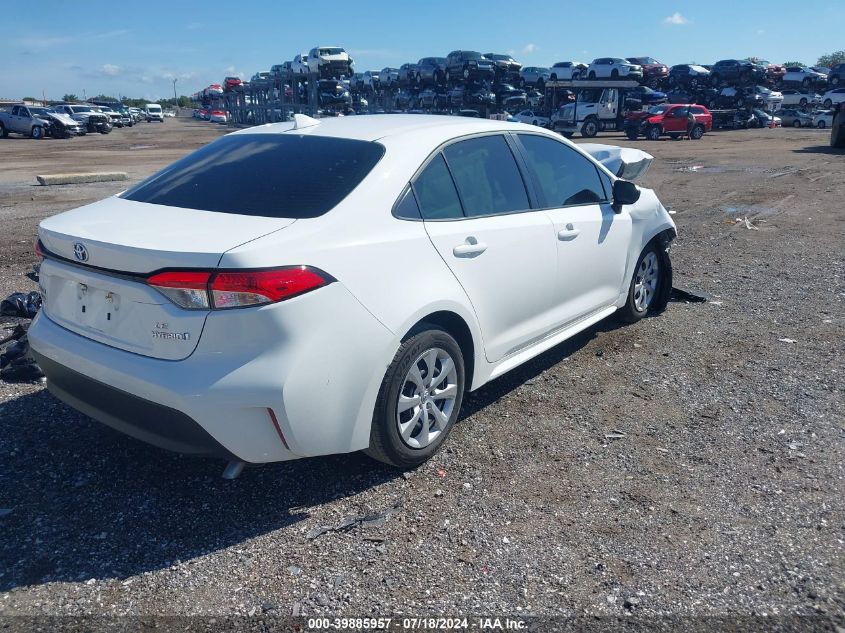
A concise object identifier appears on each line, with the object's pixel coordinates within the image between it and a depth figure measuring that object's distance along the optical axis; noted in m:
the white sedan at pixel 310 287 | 2.83
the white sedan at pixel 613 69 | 41.78
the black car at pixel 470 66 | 43.91
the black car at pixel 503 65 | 44.94
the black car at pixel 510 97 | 43.38
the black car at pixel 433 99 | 45.66
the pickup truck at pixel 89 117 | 45.16
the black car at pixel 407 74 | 48.72
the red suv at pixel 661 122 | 34.03
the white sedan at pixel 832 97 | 46.31
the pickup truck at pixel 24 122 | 38.91
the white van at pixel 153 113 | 76.31
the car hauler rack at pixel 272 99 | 46.00
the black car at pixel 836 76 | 49.97
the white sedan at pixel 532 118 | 37.38
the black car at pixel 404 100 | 49.28
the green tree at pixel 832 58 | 113.62
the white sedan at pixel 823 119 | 42.13
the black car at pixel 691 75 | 46.94
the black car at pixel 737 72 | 45.34
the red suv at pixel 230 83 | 71.50
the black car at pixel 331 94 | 44.81
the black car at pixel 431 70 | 46.66
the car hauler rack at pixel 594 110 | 37.34
